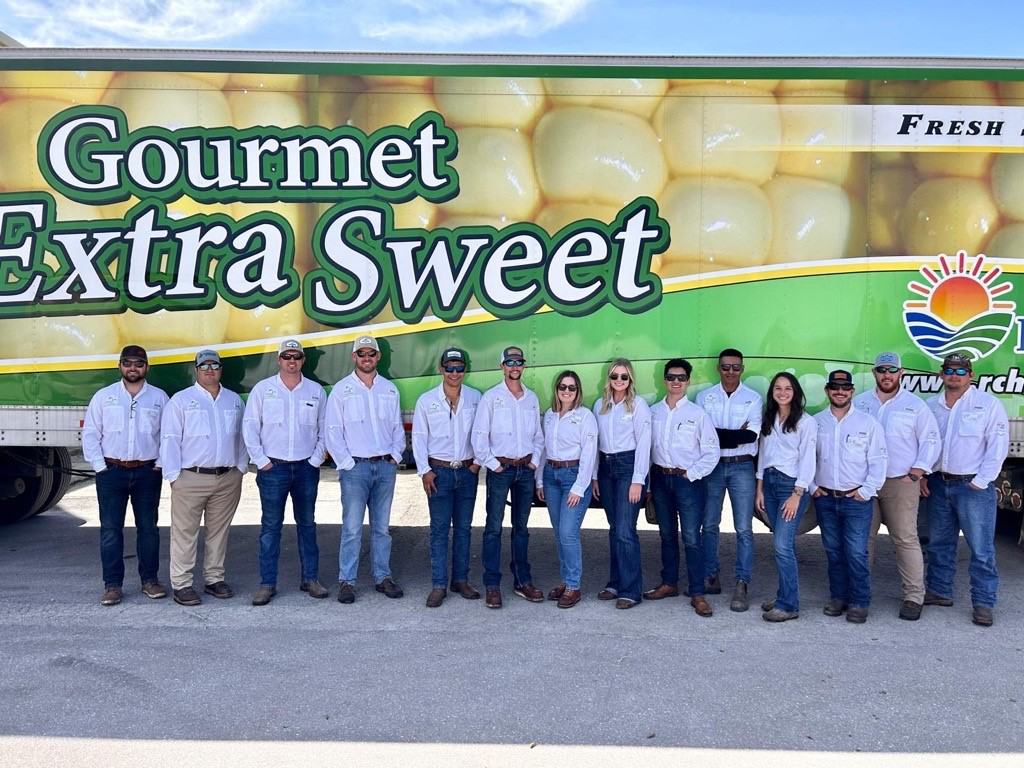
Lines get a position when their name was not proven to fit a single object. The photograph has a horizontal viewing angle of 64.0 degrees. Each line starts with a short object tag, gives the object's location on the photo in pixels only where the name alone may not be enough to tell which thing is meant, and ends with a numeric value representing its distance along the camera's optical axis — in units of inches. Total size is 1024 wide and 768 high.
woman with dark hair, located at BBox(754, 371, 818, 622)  189.8
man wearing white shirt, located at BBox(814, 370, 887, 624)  188.1
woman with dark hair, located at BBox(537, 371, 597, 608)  197.0
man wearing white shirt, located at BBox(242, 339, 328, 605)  200.7
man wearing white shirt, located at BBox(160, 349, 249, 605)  199.6
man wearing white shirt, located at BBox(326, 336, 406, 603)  201.3
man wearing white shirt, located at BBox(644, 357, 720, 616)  196.7
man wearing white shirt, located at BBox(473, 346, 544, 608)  198.8
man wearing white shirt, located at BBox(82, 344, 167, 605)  198.8
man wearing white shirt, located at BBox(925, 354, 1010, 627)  191.6
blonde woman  197.9
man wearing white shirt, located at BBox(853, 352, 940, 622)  193.0
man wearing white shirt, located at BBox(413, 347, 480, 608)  200.5
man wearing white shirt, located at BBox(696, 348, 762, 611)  198.4
